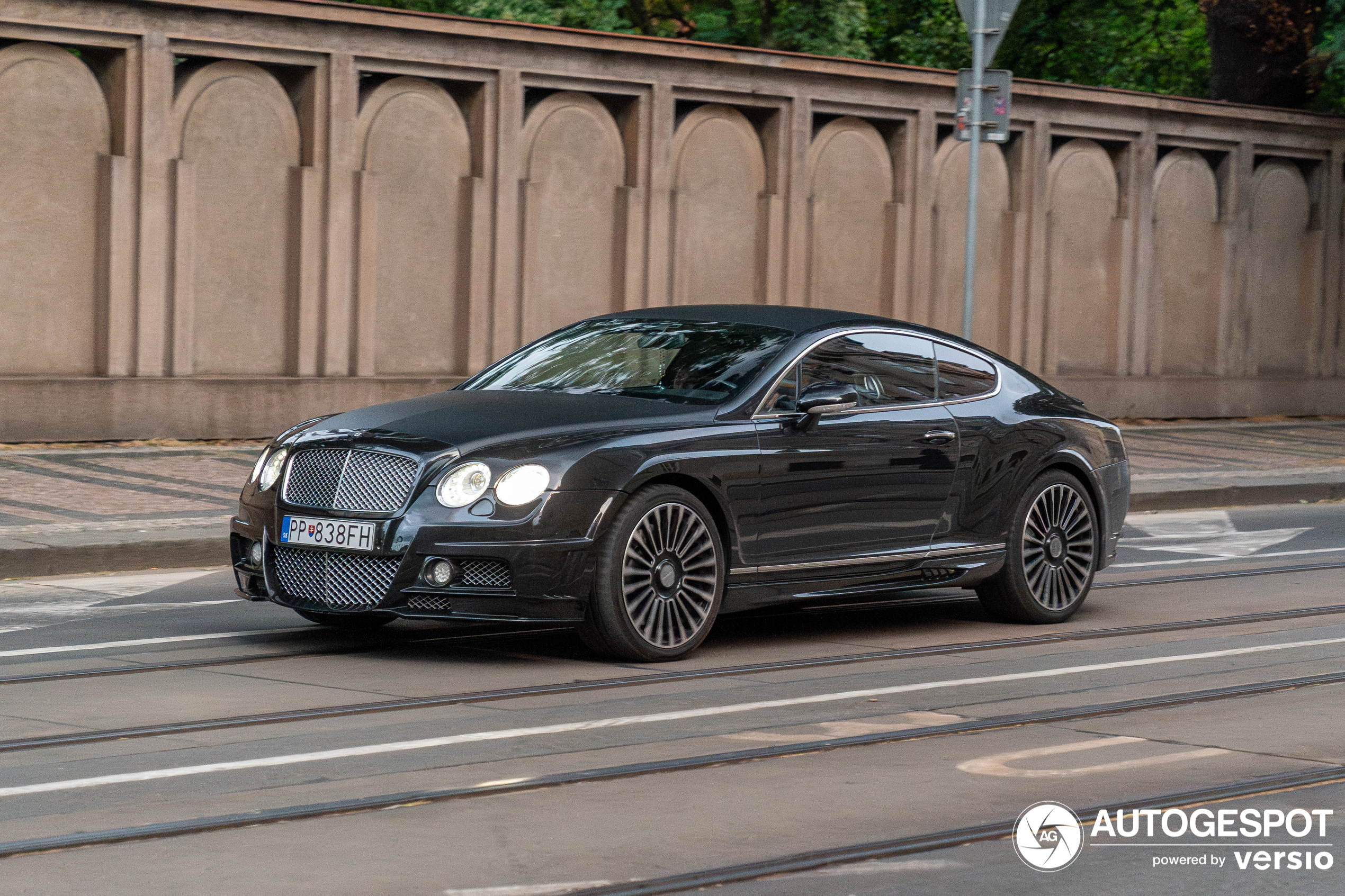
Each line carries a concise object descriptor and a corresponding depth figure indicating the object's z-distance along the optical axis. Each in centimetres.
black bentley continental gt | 1274
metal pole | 2455
